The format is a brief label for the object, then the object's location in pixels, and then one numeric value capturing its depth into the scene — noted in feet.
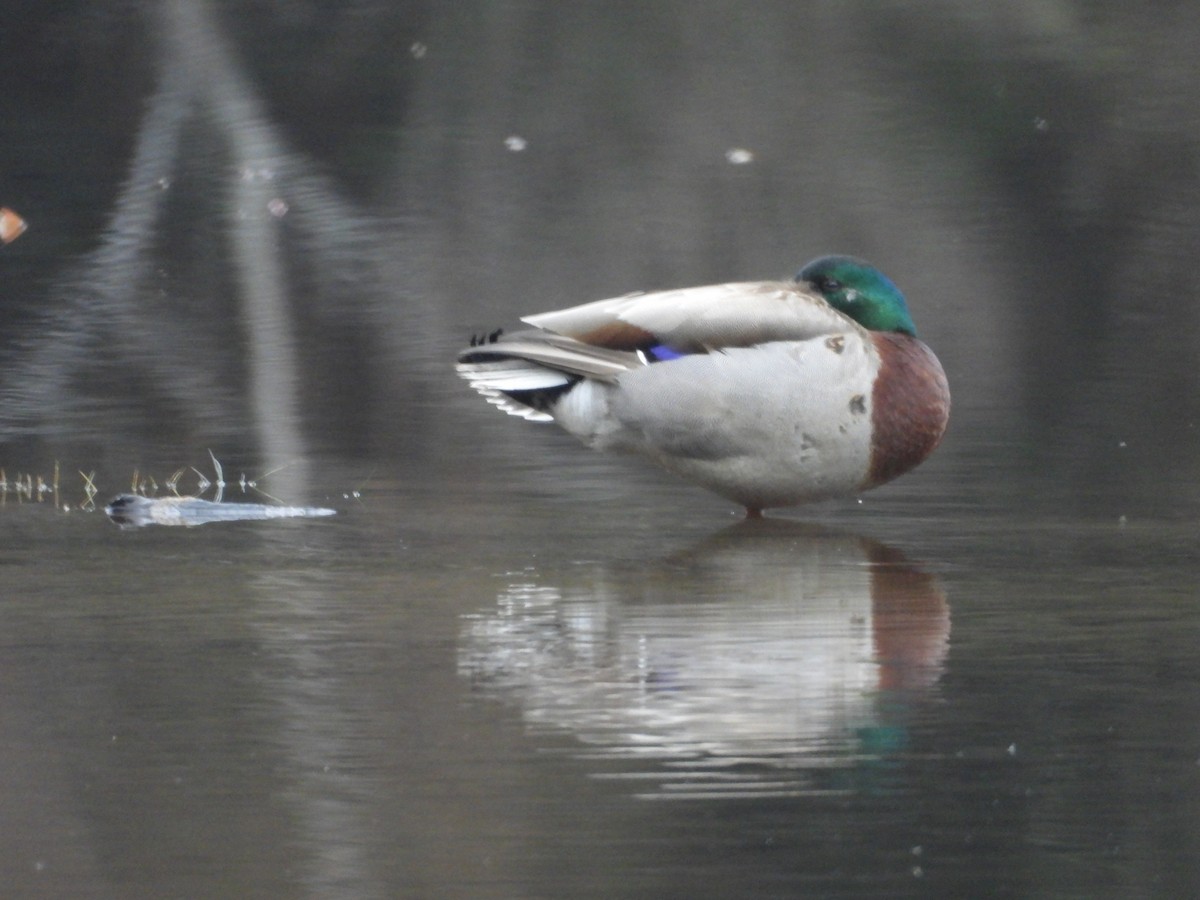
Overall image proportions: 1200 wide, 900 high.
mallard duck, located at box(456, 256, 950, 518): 44.50
